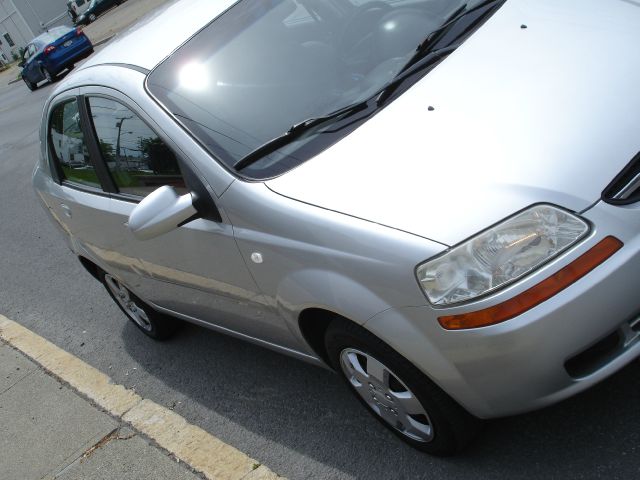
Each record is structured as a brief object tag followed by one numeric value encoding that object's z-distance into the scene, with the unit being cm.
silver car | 230
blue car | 2158
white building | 4388
